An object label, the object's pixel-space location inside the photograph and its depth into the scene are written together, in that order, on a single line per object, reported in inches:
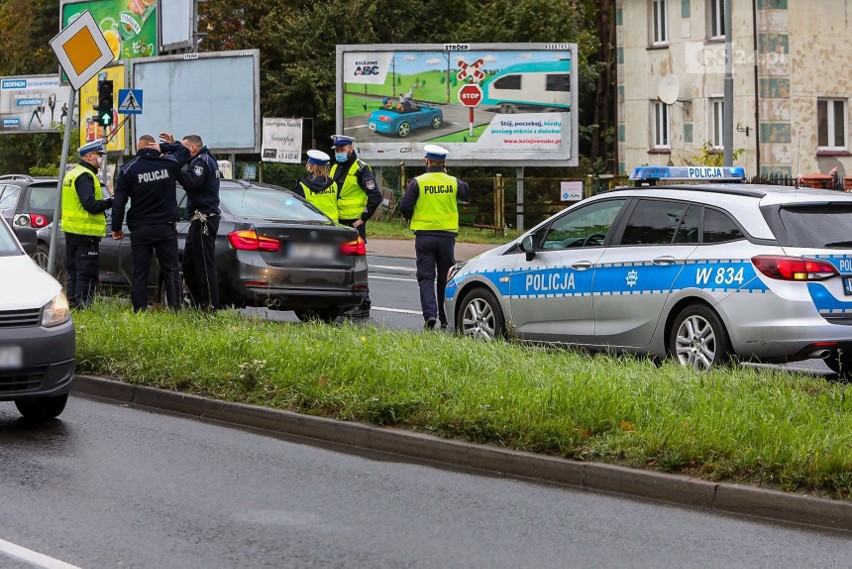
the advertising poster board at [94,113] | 1887.3
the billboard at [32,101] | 2289.4
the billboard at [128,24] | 1910.7
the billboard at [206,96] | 1636.3
